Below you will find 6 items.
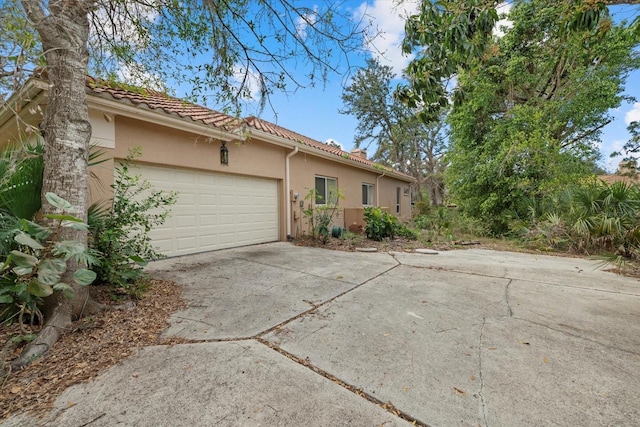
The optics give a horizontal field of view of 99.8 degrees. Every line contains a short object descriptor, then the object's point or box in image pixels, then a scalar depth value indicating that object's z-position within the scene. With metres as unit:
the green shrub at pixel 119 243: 3.10
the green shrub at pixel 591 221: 5.64
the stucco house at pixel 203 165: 4.54
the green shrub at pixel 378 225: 8.53
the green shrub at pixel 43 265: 1.61
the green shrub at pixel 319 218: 7.76
